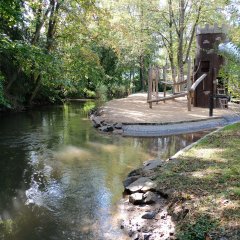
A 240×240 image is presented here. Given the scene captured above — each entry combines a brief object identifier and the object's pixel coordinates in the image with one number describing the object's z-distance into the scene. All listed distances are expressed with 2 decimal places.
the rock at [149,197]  4.69
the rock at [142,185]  4.97
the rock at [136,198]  4.86
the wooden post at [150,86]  15.08
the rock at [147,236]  3.87
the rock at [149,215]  4.30
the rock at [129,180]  5.67
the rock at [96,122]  12.43
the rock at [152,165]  6.00
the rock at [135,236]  3.95
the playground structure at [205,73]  14.13
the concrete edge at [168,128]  10.74
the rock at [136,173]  5.96
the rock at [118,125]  11.35
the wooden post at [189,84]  13.66
